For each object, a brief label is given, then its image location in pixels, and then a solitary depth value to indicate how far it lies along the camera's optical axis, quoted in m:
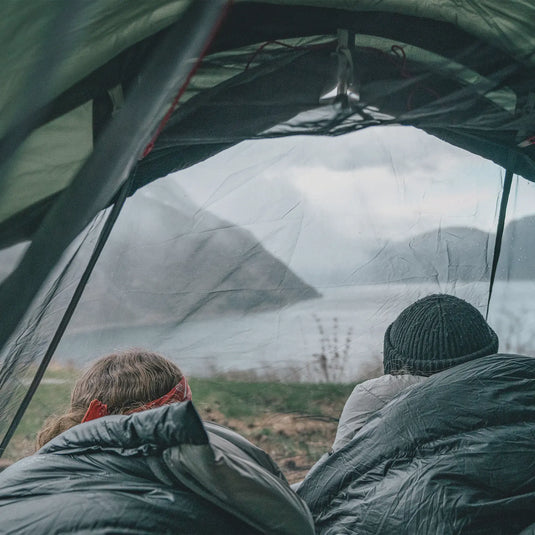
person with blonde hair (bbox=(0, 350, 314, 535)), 0.94
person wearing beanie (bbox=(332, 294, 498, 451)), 1.60
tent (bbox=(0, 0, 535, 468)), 1.48
